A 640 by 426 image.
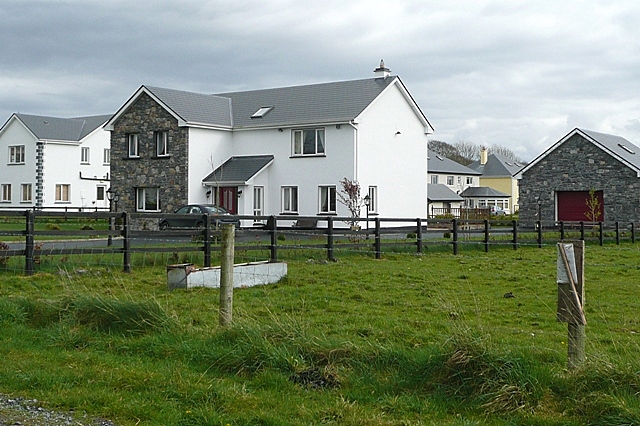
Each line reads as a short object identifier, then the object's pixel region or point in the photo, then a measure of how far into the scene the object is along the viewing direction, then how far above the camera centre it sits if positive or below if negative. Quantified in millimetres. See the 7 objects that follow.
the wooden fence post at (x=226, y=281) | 8664 -699
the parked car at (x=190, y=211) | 35469 +329
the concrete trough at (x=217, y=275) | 13469 -1017
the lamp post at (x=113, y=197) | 41419 +1129
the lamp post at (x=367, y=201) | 35156 +831
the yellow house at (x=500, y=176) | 95125 +5264
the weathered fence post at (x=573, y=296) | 6400 -647
